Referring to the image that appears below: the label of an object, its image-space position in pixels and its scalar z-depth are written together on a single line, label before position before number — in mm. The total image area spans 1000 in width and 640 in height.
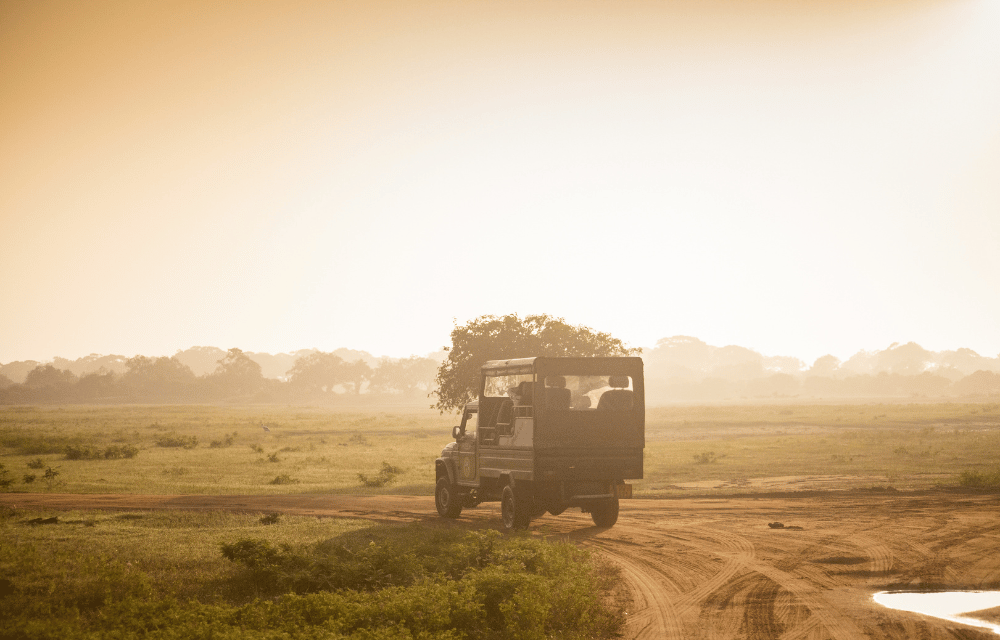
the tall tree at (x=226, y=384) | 197125
